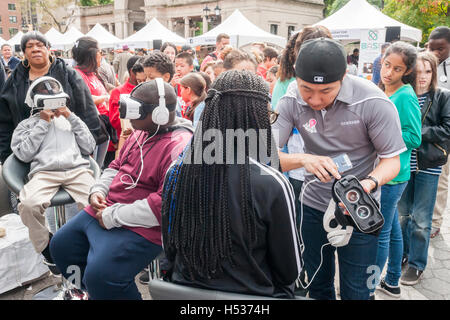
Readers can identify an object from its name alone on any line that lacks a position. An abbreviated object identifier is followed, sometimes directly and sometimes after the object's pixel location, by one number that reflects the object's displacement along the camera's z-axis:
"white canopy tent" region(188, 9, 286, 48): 14.06
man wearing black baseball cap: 1.77
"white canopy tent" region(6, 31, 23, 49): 23.20
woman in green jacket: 2.56
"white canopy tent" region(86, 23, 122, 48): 18.70
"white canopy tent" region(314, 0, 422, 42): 9.73
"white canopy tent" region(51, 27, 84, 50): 20.29
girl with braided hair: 1.47
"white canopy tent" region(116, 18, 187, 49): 15.58
